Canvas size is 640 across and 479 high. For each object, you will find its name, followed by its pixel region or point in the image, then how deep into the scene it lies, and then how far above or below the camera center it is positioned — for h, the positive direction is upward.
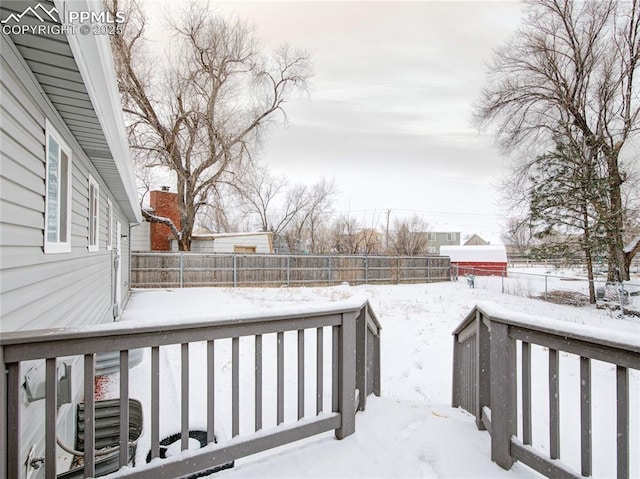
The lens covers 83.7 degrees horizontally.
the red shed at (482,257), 25.22 -0.89
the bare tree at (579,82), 11.92 +5.75
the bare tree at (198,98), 15.83 +6.79
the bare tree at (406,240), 25.52 +0.37
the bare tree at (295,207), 26.86 +2.96
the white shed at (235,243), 18.31 +0.17
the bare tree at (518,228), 13.41 +0.64
